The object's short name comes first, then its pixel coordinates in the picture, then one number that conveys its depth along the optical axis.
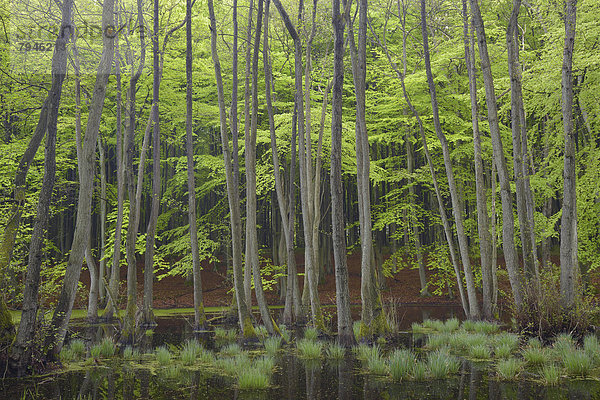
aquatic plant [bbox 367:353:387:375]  6.51
